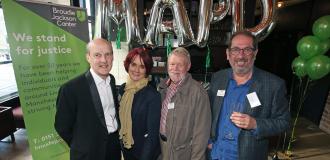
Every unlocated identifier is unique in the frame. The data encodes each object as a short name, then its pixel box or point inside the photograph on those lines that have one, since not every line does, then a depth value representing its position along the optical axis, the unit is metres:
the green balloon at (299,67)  3.09
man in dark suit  1.48
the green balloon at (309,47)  2.86
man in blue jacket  1.42
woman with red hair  1.63
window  4.15
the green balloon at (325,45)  2.87
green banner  1.84
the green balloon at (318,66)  2.85
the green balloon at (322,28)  2.77
